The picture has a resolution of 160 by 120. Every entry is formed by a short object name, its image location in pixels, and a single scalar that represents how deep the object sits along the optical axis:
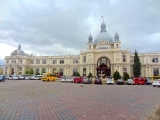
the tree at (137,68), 54.03
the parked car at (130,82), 31.49
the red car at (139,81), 32.31
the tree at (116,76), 42.58
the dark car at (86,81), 31.66
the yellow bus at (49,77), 41.20
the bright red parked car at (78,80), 34.45
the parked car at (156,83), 24.10
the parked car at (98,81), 30.34
